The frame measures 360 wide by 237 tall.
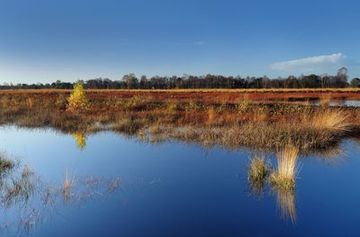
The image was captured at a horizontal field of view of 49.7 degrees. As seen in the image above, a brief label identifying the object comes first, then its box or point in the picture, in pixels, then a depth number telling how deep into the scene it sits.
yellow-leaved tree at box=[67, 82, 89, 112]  20.05
